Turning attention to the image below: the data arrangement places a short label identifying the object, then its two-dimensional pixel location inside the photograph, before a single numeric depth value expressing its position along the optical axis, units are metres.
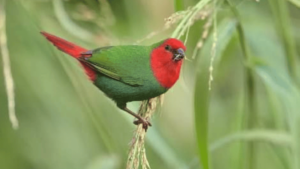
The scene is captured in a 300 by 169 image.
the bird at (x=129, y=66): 3.41
